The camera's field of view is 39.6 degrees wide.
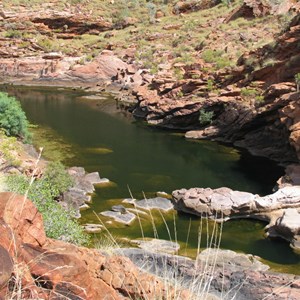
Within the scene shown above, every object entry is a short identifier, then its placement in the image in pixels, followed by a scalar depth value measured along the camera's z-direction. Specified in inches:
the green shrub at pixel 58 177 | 722.2
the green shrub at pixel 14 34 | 2581.2
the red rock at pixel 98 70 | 2292.1
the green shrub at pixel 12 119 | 1006.4
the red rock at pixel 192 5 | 2955.2
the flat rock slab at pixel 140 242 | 540.5
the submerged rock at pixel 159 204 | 734.6
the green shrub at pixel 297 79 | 1081.4
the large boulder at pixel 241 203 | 711.1
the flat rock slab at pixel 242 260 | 521.7
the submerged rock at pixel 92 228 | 613.0
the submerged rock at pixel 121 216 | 671.1
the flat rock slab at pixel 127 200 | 750.5
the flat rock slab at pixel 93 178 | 854.2
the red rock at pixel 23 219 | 190.7
